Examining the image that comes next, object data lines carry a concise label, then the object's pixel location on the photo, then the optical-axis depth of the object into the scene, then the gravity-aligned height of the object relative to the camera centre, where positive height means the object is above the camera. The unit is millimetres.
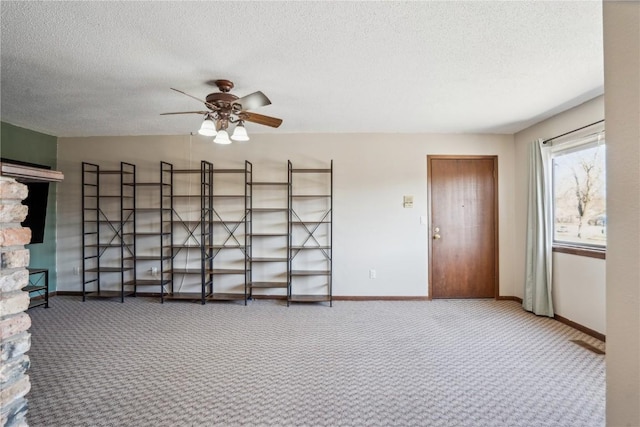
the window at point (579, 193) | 3117 +282
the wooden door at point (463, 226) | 4387 -106
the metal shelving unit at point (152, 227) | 4465 -111
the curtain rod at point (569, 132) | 3042 +970
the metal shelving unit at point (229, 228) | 4445 -127
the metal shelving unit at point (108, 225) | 4477 -78
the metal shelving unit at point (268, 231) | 4418 -173
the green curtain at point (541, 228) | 3609 -115
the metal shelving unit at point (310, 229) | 4383 -145
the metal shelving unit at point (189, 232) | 4422 -186
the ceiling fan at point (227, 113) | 2439 +926
